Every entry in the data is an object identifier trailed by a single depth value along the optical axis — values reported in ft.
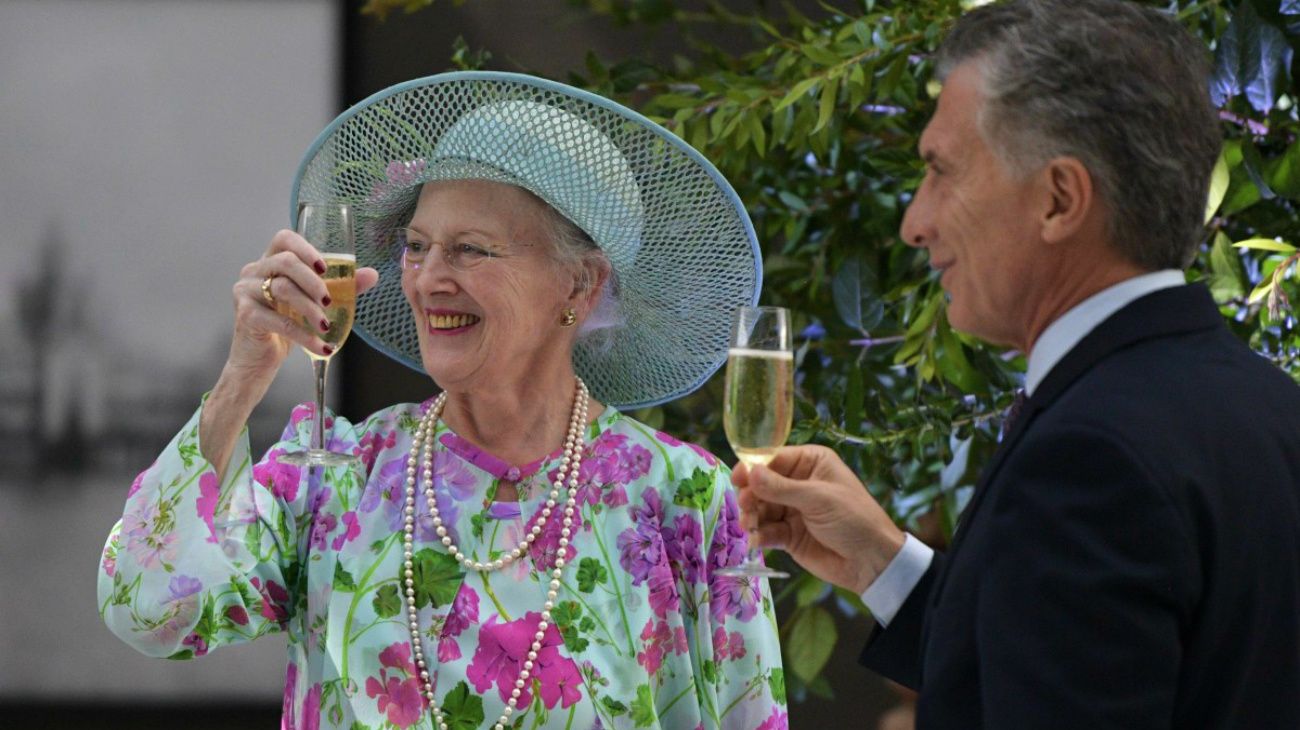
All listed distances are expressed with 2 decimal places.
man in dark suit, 12.11
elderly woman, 13.68
